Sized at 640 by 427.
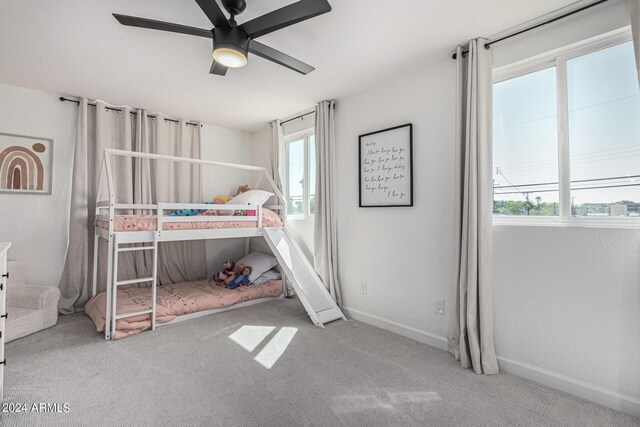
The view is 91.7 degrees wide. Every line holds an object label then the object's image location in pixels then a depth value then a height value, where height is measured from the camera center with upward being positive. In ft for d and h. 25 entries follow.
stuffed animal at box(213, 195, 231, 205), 12.35 +0.70
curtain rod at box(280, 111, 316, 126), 12.09 +4.12
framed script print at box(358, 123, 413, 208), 8.90 +1.52
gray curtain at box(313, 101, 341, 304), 10.80 +0.59
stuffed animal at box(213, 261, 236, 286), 12.32 -2.30
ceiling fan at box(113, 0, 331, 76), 5.11 +3.44
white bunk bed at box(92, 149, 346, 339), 8.64 -0.67
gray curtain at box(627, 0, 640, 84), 5.20 +3.26
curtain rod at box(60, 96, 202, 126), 10.69 +4.04
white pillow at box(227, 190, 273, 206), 11.40 +0.73
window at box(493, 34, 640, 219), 5.82 +1.75
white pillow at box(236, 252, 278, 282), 12.63 -1.90
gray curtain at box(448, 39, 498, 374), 6.87 -0.22
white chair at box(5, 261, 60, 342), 8.40 -2.53
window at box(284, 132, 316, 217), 12.75 +1.88
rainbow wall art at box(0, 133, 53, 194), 9.93 +1.75
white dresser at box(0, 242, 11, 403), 5.09 -1.27
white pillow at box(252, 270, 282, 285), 12.53 -2.46
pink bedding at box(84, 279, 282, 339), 8.94 -2.74
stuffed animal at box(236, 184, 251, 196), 14.20 +1.36
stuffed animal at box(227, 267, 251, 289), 11.99 -2.41
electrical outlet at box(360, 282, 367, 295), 10.07 -2.29
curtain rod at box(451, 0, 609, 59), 5.90 +4.06
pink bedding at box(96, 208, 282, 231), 8.87 -0.21
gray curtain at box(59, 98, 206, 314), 10.70 +1.29
